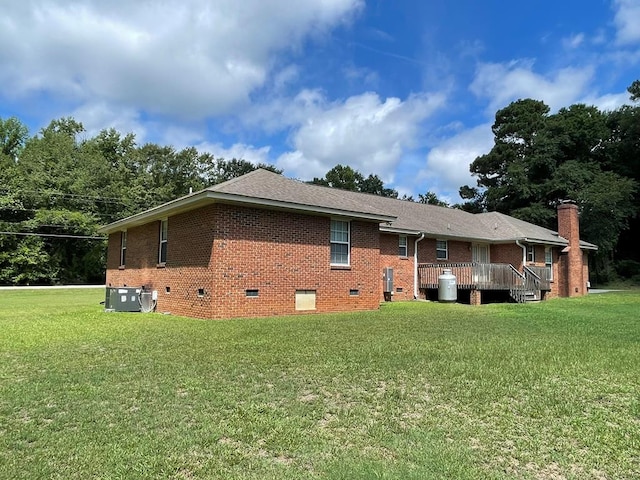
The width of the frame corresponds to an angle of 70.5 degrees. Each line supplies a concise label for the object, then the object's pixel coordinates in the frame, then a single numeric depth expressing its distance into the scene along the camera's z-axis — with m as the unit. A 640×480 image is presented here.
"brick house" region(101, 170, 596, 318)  12.50
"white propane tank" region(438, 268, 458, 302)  19.17
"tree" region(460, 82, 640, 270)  37.31
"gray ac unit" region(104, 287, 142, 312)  14.80
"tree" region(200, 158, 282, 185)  53.88
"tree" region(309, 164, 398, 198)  62.56
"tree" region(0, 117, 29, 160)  46.09
